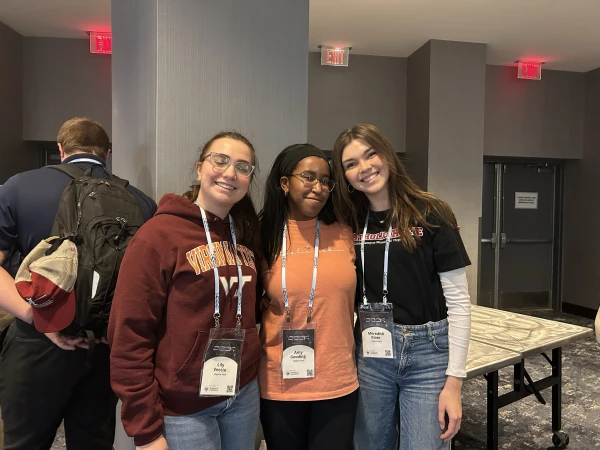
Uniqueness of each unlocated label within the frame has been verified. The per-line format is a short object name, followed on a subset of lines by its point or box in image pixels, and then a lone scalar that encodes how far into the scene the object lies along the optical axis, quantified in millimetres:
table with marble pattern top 2018
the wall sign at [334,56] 4668
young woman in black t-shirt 1298
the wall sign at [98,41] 4211
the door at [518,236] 5594
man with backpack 1200
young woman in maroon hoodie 1052
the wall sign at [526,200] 5668
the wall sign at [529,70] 5073
